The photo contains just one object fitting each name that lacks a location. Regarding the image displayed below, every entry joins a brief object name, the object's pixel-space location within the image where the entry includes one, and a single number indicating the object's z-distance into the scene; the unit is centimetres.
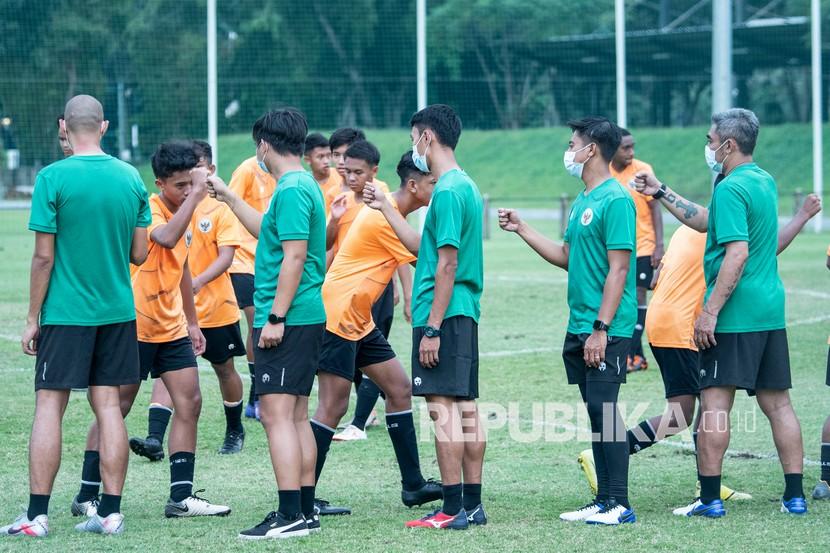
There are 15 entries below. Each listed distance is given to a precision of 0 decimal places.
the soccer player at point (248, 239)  1878
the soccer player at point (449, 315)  1192
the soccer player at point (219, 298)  1628
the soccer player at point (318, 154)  1853
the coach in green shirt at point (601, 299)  1213
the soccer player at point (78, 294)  1159
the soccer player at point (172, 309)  1312
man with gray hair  1246
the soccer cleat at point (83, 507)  1257
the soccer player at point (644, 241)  2242
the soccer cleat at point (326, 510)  1273
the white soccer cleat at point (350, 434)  1673
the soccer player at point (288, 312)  1158
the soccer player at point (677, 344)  1401
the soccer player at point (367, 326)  1345
